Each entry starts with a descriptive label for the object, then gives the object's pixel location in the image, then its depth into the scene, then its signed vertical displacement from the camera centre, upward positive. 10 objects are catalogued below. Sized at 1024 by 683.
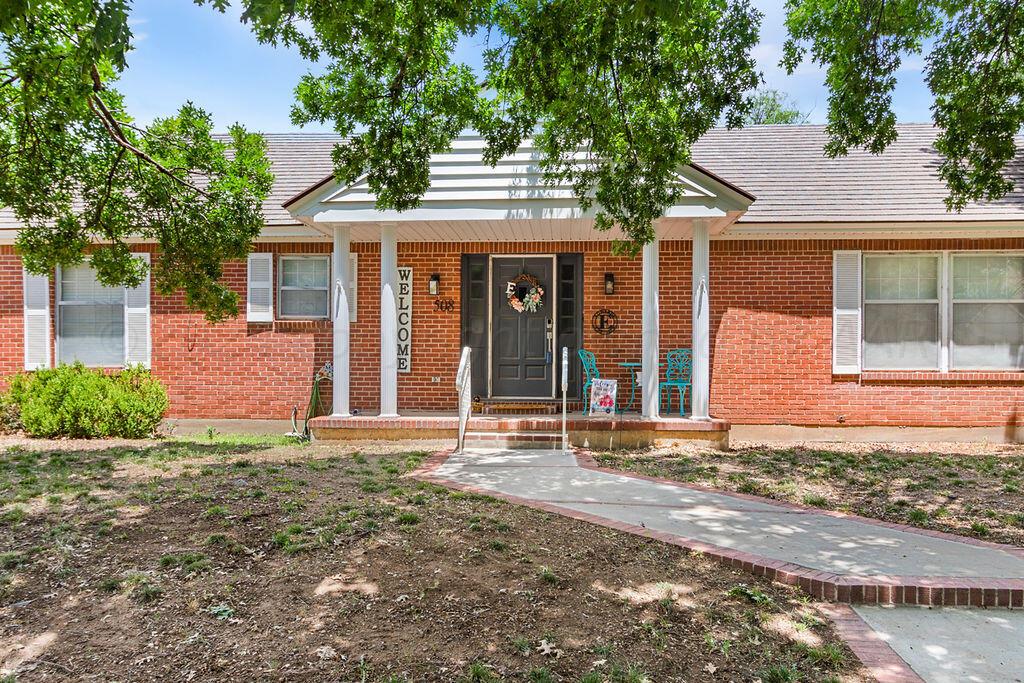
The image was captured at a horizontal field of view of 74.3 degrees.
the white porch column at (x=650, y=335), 9.23 +0.12
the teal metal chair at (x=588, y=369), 10.38 -0.39
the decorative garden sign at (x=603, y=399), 9.74 -0.80
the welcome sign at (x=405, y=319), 10.88 +0.39
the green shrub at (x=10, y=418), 10.26 -1.16
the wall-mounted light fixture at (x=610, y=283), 10.65 +0.95
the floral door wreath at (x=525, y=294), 10.89 +0.80
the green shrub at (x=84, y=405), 9.73 -0.92
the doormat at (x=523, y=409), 10.49 -1.02
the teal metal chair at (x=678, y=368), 10.41 -0.37
